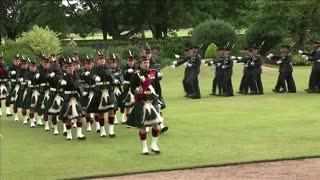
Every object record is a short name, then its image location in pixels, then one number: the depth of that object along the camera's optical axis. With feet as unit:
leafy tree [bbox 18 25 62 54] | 96.78
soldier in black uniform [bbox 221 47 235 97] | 69.97
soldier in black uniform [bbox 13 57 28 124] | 51.62
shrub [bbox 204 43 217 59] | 101.40
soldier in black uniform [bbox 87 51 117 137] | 43.14
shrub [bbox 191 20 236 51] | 111.34
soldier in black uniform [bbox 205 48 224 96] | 70.49
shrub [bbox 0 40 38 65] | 92.08
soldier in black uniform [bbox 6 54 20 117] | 54.24
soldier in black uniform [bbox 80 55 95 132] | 45.04
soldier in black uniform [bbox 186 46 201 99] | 68.28
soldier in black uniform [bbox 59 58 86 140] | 42.19
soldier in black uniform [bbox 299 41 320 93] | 69.05
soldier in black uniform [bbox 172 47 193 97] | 69.05
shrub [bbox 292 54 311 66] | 112.88
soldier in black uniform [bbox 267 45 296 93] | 70.54
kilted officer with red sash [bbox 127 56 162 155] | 35.91
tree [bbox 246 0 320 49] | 116.06
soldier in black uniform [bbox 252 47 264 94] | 70.54
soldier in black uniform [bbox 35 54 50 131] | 47.48
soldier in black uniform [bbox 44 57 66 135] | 44.73
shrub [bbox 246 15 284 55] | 119.24
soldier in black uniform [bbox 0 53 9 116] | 56.34
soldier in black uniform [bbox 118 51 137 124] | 45.93
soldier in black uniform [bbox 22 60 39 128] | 49.49
